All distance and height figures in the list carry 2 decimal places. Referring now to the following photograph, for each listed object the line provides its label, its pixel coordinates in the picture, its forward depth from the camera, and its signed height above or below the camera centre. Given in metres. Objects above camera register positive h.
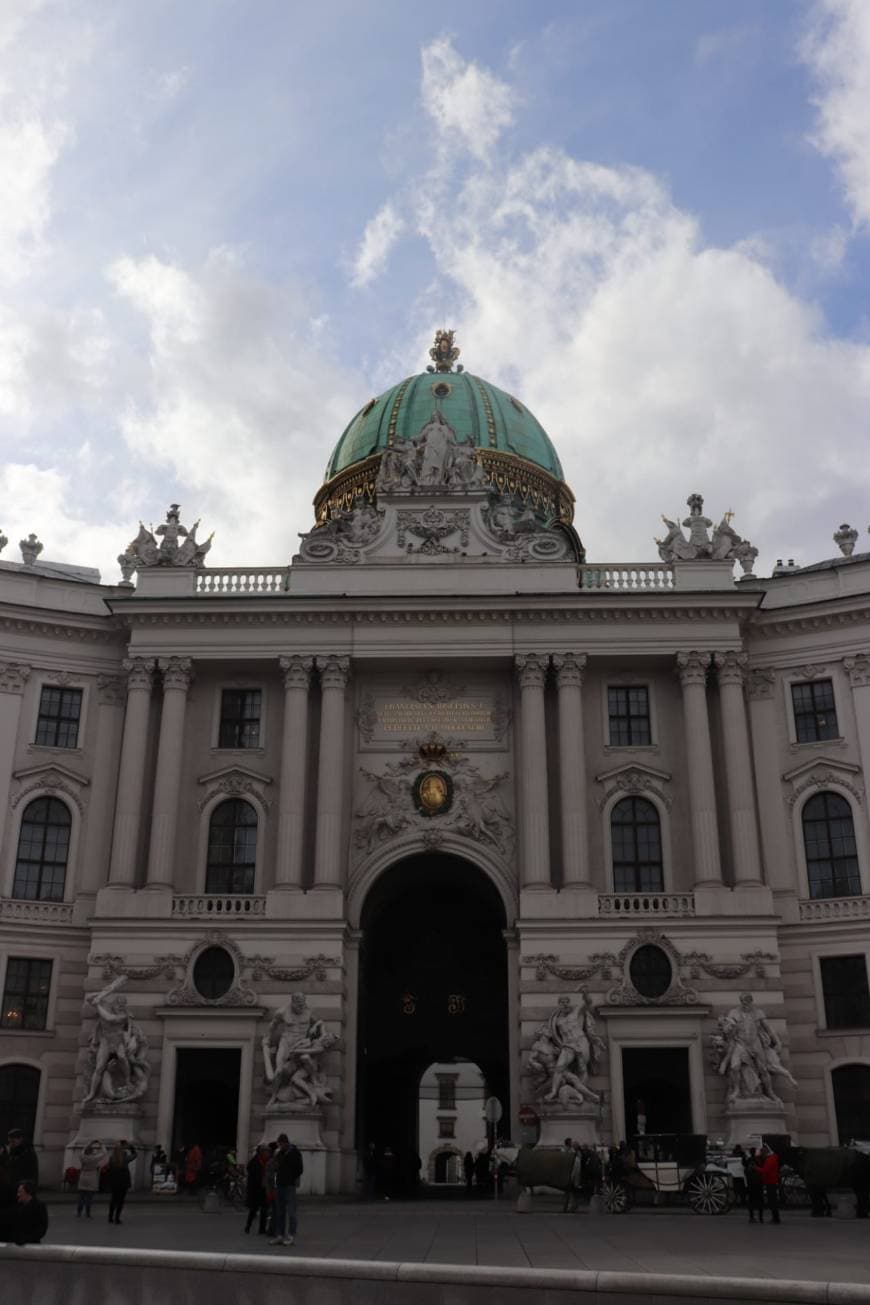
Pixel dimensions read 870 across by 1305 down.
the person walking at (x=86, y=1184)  25.27 -1.11
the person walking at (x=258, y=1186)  23.00 -1.02
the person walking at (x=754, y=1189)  25.05 -1.12
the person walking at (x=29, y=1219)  14.35 -1.00
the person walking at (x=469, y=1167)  48.09 -1.42
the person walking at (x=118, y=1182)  24.16 -1.01
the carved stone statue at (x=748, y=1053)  34.94 +1.95
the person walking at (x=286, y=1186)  20.48 -0.91
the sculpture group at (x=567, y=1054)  35.03 +1.92
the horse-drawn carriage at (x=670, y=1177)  28.28 -1.05
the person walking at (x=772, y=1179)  24.69 -0.92
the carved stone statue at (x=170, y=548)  43.12 +18.43
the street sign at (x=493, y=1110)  33.35 +0.42
